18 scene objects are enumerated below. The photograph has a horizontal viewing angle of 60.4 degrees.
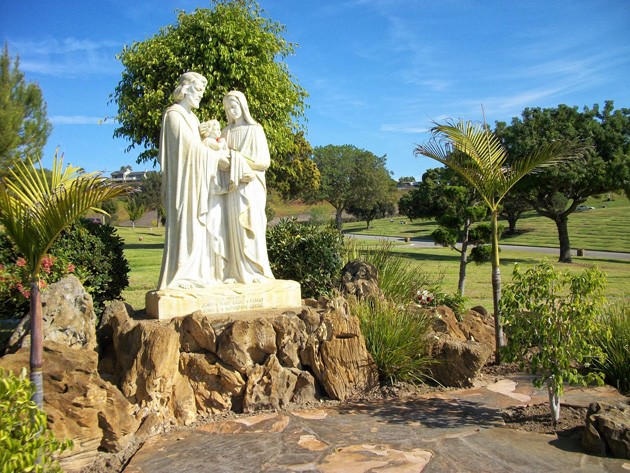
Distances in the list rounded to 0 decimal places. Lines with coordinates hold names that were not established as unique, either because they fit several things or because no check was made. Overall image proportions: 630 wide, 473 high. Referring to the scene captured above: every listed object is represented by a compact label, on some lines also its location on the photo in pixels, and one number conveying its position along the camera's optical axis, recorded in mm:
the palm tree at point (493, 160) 7055
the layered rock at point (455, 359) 6336
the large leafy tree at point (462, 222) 10766
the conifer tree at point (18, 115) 20844
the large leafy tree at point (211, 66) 15375
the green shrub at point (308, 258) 8969
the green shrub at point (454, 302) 8555
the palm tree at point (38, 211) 3828
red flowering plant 7076
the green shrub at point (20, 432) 2641
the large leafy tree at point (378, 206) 46719
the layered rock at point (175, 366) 4691
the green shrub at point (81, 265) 7281
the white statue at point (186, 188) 6426
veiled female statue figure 6859
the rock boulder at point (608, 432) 4430
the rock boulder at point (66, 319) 5516
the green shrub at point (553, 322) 5027
